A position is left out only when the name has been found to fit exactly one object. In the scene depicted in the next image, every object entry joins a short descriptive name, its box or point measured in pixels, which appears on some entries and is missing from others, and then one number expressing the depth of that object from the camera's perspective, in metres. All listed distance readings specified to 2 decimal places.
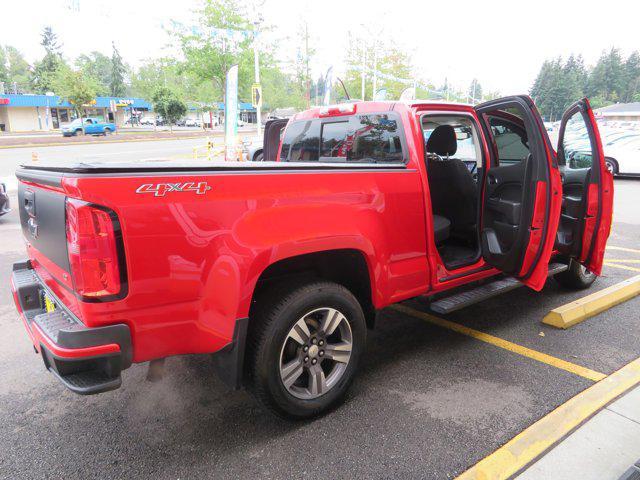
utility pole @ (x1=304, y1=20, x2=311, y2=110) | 28.56
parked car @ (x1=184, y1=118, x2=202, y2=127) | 68.62
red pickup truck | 1.96
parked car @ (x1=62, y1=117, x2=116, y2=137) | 35.34
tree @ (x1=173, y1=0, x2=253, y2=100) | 24.03
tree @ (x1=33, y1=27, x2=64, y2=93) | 67.84
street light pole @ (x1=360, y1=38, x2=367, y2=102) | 33.06
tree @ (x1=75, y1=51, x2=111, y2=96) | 89.39
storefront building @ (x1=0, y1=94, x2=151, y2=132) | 50.75
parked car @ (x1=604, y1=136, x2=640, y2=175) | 14.60
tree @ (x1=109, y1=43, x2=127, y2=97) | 80.69
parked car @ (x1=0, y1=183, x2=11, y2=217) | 8.14
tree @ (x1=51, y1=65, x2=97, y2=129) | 38.81
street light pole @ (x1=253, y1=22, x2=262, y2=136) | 18.23
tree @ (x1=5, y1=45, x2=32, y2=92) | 74.50
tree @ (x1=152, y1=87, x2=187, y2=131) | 42.76
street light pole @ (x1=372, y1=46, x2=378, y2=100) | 32.88
